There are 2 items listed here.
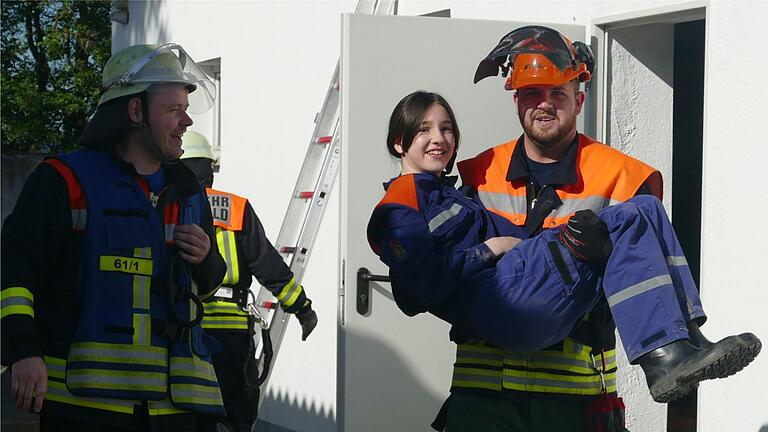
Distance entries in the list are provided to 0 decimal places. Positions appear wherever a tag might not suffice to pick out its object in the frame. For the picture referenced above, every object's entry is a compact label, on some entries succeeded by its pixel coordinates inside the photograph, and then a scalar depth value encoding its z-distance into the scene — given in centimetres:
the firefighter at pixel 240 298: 612
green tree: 2464
